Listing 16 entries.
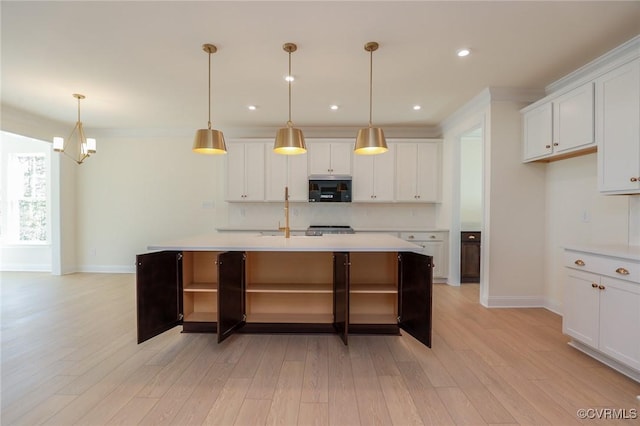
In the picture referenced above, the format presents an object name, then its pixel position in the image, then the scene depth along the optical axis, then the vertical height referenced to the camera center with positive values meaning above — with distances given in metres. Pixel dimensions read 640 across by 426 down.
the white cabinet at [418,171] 4.86 +0.67
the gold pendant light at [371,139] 2.45 +0.62
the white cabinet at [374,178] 4.86 +0.55
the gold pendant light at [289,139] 2.46 +0.62
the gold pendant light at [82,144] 3.58 +0.84
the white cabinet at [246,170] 4.88 +0.68
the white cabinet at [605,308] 1.93 -0.72
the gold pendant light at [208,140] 2.45 +0.60
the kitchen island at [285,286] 2.32 -0.70
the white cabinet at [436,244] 4.61 -0.54
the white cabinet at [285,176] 4.87 +0.58
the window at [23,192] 5.47 +0.32
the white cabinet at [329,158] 4.86 +0.89
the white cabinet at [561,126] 2.59 +0.86
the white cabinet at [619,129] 2.19 +0.67
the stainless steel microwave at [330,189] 4.75 +0.35
